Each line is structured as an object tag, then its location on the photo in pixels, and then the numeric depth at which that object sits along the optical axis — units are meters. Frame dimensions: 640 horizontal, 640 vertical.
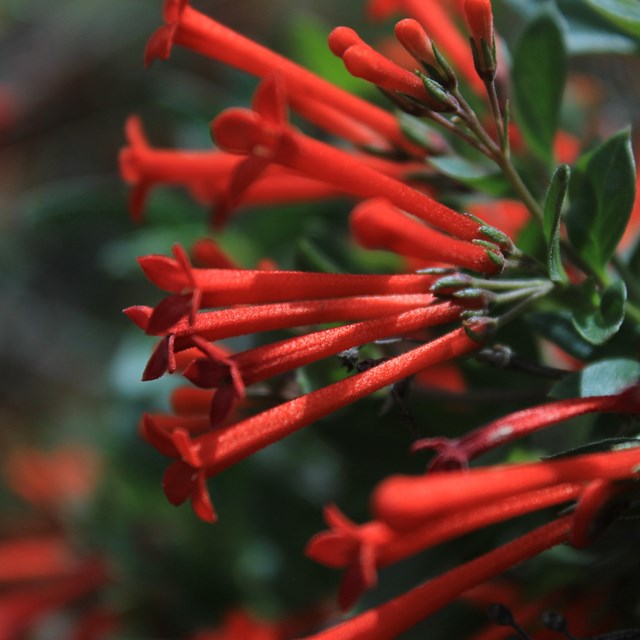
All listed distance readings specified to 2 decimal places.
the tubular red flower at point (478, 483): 0.16
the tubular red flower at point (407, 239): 0.17
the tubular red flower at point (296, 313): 0.18
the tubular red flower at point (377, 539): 0.17
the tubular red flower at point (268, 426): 0.18
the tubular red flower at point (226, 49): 0.19
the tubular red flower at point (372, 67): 0.18
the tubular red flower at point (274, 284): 0.18
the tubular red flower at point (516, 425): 0.17
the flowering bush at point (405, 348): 0.18
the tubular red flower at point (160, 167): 0.21
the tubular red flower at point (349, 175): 0.18
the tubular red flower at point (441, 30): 0.22
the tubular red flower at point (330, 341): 0.18
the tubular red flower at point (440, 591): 0.18
